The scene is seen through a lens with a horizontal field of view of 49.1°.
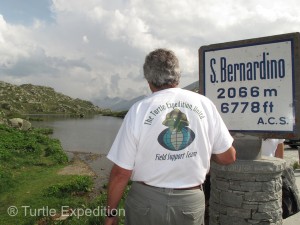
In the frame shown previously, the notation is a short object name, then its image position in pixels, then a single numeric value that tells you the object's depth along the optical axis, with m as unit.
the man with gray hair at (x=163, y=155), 2.87
